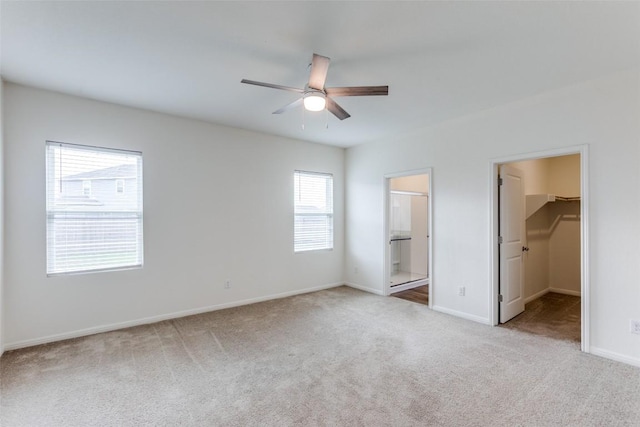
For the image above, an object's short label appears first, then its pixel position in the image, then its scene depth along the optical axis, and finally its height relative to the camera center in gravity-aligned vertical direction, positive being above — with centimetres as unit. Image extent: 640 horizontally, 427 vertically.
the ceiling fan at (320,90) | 217 +97
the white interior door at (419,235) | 611 -44
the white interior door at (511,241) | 372 -37
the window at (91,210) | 320 +4
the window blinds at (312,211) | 515 +4
